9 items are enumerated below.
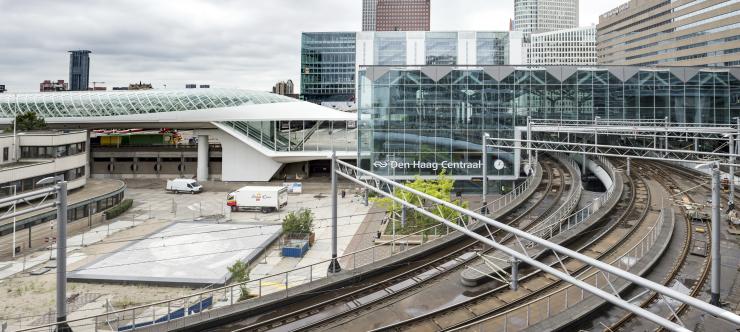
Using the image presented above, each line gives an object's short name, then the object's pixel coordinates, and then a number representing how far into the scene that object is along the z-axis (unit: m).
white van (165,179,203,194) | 50.72
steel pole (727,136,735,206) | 29.38
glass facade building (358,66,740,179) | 44.56
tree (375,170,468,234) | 29.48
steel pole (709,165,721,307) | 14.66
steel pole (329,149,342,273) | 17.38
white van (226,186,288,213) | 41.06
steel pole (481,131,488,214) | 27.59
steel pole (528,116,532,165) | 38.97
